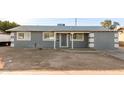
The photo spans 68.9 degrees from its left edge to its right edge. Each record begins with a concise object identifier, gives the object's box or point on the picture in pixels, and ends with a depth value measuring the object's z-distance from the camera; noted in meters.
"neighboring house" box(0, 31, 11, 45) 14.53
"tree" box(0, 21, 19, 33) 20.97
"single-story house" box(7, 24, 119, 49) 11.25
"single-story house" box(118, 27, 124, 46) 16.23
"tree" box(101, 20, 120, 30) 25.69
